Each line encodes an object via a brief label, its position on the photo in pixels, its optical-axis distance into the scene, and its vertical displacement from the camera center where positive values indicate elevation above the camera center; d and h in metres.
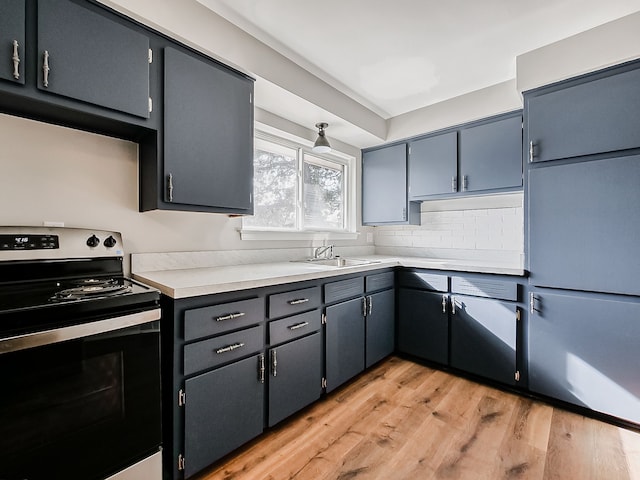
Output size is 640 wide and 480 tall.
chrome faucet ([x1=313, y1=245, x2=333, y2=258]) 2.92 -0.12
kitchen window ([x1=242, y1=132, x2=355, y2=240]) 2.61 +0.46
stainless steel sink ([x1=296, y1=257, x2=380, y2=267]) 2.83 -0.20
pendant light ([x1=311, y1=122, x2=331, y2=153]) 2.69 +0.82
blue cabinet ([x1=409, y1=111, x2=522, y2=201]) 2.53 +0.71
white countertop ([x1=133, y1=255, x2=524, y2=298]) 1.42 -0.20
